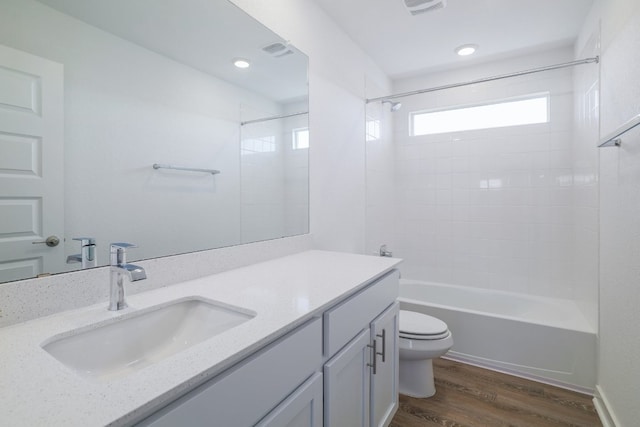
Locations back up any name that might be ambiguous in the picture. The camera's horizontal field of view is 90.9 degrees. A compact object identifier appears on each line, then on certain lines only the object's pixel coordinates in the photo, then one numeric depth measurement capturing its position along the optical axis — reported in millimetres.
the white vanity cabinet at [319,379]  632
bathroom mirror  833
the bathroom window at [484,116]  2734
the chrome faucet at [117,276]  888
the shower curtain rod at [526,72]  1997
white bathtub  1988
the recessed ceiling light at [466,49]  2580
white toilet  1881
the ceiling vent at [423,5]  1945
